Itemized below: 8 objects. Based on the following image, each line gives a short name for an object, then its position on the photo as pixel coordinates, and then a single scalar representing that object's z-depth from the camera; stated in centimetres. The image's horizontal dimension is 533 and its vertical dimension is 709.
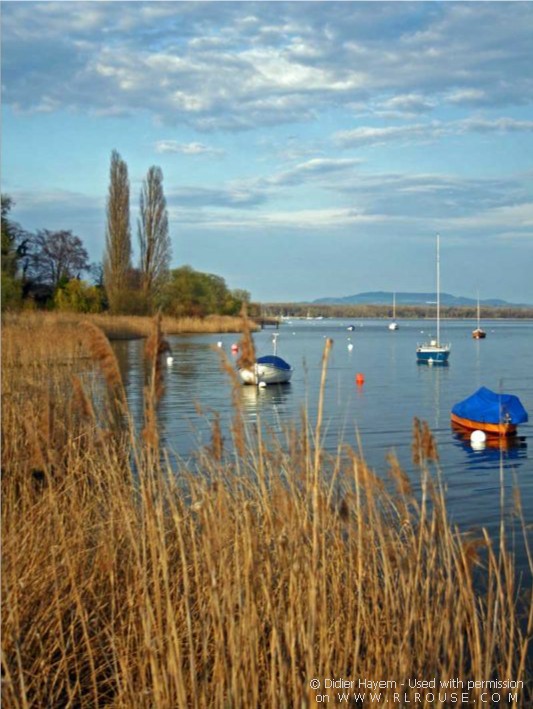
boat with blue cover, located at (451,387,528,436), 1770
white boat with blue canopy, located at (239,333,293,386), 2892
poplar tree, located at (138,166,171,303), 6269
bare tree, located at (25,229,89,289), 6962
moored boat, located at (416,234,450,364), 4181
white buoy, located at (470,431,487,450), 1722
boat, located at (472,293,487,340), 7899
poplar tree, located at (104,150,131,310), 5872
